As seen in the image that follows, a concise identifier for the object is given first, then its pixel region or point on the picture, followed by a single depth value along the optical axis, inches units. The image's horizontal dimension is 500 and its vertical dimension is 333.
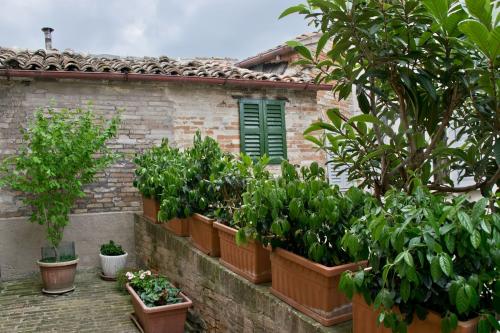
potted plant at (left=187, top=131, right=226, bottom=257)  181.3
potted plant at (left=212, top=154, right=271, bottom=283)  141.9
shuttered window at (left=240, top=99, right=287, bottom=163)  319.9
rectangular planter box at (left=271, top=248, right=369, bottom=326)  108.9
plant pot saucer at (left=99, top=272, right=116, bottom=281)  267.9
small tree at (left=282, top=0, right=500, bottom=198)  94.9
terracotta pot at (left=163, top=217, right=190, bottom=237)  216.2
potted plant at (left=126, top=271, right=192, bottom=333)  177.2
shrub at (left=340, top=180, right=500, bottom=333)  73.4
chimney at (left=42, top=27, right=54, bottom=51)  437.5
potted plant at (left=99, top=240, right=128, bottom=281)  268.1
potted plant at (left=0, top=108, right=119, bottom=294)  237.1
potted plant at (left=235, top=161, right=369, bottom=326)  110.1
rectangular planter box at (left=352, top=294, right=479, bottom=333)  76.3
